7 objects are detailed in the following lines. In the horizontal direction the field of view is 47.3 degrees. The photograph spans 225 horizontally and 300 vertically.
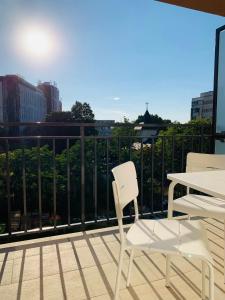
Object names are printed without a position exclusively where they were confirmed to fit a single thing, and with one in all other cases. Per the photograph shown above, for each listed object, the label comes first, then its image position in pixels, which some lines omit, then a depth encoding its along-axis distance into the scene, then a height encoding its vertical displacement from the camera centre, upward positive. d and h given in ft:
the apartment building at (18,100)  73.46 +10.17
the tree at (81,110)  106.49 +9.73
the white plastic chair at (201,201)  5.68 -1.70
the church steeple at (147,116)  82.38 +5.64
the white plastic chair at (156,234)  3.84 -1.74
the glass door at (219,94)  10.60 +1.66
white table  4.25 -0.91
